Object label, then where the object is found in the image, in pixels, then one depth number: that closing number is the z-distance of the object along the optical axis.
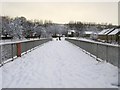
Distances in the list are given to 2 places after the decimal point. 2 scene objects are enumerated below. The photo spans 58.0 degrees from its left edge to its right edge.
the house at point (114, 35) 33.50
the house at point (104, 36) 39.39
